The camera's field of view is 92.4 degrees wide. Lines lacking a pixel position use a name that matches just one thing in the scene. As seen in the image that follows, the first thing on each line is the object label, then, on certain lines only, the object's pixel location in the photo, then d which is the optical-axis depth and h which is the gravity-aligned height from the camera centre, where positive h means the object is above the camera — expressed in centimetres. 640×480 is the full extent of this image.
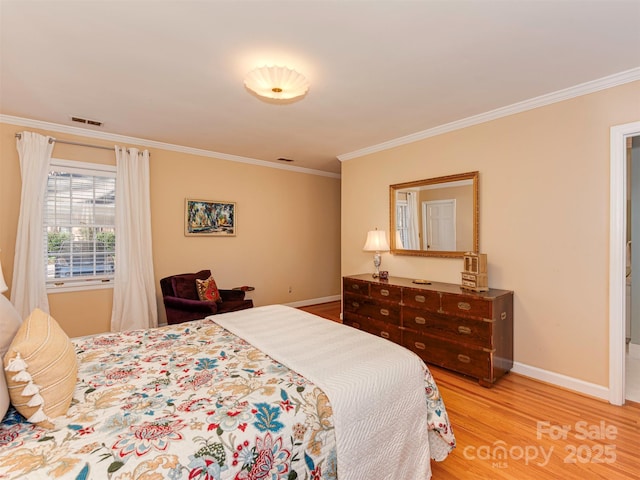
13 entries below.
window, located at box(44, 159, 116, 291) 352 +16
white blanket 132 -74
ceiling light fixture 213 +112
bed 98 -68
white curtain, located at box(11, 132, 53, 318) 322 +7
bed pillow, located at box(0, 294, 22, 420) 108 -40
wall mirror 333 +25
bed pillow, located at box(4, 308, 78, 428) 110 -52
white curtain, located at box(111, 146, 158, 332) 379 -13
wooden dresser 272 -86
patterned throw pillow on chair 385 -67
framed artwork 446 +30
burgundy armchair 343 -75
